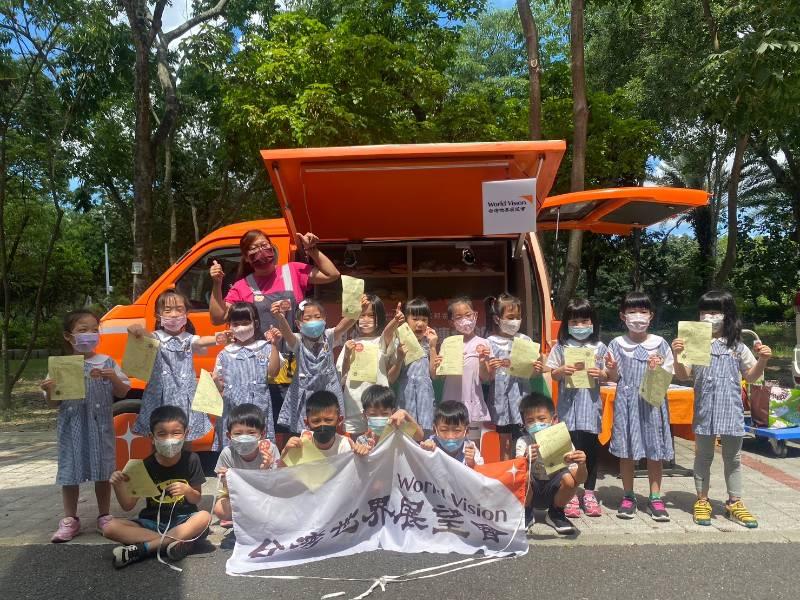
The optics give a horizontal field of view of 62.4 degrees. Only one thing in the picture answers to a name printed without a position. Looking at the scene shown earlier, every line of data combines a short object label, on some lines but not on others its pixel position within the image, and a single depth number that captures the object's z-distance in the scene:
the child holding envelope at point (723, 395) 4.29
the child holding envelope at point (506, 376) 4.43
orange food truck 4.60
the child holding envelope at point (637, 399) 4.35
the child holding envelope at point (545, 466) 3.88
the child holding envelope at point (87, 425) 4.25
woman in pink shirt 4.54
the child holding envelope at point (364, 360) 4.15
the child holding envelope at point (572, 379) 4.36
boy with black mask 3.92
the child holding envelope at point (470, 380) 4.49
